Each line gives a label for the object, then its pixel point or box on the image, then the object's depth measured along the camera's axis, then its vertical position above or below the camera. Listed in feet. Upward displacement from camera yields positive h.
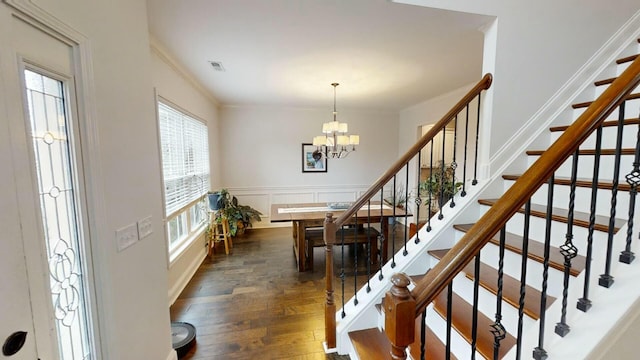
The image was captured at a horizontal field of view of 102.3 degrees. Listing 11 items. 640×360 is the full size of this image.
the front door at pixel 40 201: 2.57 -0.48
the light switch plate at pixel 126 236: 4.29 -1.34
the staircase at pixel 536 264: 3.08 -1.79
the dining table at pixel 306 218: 11.09 -2.63
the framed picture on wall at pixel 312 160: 18.48 -0.19
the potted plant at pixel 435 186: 12.92 -1.51
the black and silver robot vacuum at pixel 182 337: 6.48 -4.72
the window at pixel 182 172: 9.50 -0.58
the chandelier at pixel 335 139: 11.62 +0.87
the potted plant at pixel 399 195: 19.42 -2.95
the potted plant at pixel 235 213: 13.61 -3.23
